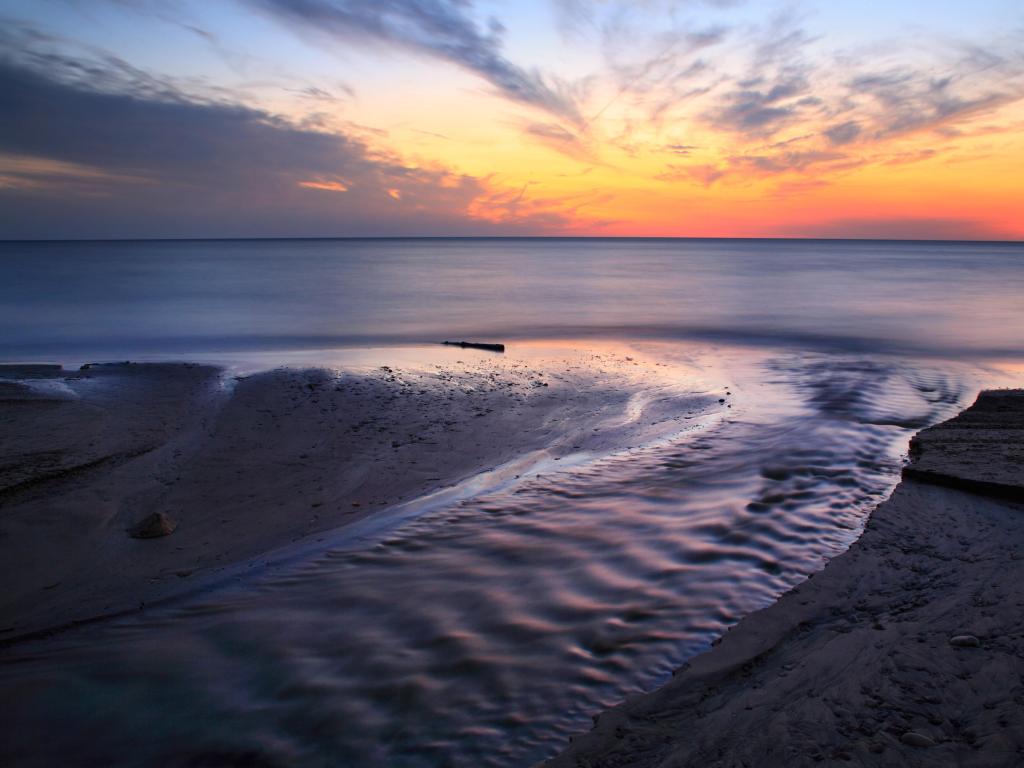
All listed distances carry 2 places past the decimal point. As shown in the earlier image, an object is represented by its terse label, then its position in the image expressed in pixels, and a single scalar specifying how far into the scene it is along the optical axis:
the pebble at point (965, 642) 3.44
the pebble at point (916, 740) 2.71
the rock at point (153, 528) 5.54
